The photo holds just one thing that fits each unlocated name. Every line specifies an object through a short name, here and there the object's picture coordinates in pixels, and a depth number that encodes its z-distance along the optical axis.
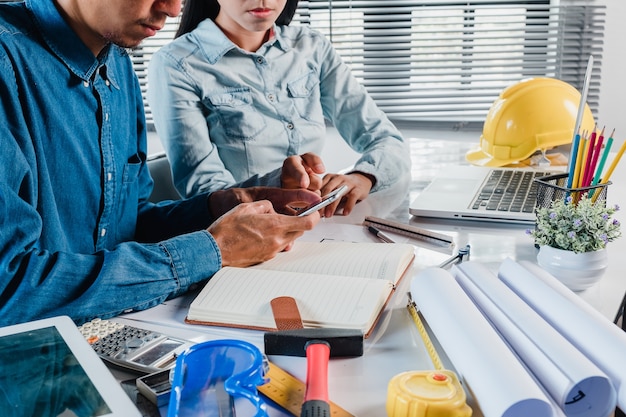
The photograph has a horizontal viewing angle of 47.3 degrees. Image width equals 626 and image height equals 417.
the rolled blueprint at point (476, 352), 0.59
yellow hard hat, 1.73
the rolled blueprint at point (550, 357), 0.63
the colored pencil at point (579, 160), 1.14
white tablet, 0.58
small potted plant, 0.99
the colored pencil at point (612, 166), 1.12
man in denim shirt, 0.91
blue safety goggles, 0.64
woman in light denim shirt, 1.60
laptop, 1.36
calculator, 0.77
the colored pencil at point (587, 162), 1.13
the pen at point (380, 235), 1.22
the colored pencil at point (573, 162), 1.13
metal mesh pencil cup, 1.12
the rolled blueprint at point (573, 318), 0.66
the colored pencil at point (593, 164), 1.13
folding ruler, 0.68
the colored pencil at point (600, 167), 1.14
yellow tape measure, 0.62
